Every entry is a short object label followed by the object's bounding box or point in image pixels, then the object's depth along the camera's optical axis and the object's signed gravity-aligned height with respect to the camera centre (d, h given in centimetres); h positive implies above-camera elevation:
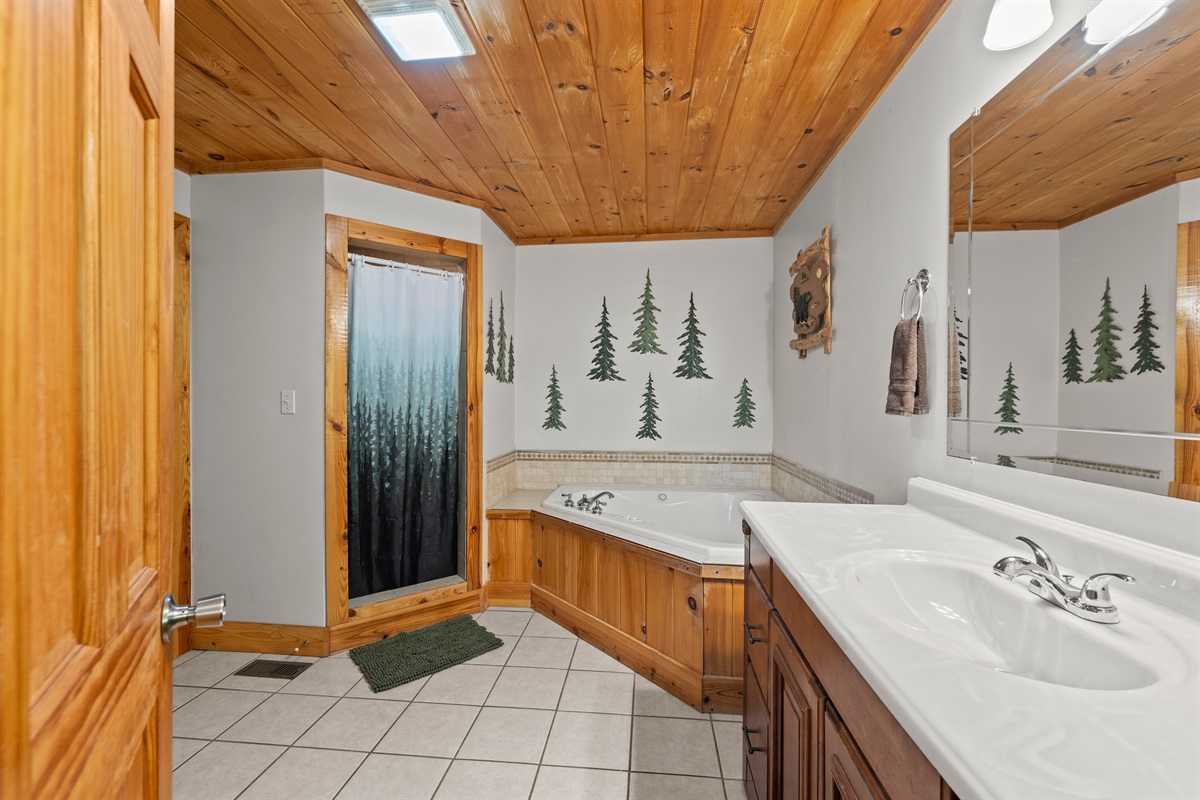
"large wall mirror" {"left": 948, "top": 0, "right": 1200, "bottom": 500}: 84 +27
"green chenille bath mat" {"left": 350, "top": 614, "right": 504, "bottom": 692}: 229 -124
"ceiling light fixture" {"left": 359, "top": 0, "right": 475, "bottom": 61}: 149 +111
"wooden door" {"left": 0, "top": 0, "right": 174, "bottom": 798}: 32 +0
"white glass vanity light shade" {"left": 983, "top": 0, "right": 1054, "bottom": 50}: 113 +86
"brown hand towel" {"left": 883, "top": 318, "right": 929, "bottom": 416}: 152 +8
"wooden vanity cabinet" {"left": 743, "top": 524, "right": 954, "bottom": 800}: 67 -54
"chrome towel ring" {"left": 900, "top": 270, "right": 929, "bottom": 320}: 153 +34
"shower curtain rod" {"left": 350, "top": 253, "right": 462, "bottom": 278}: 268 +68
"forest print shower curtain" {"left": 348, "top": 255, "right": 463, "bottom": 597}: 267 -17
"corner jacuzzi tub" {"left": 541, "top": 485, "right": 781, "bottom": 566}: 320 -70
